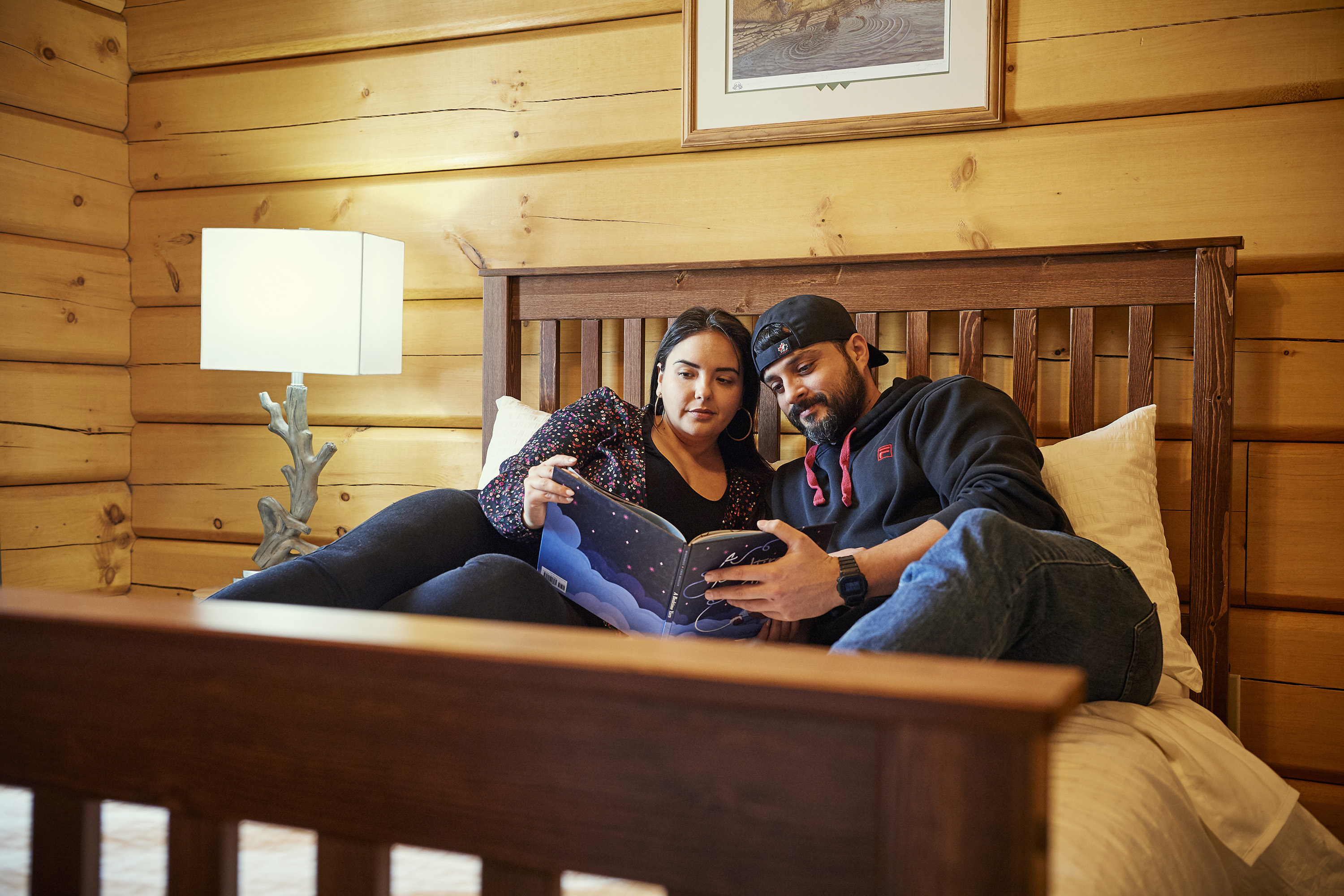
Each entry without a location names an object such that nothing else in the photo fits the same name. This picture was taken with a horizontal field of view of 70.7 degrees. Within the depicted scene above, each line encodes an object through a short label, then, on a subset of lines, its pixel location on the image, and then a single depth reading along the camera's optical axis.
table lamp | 1.89
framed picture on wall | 1.73
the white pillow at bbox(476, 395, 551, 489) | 1.79
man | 0.96
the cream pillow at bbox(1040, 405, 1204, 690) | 1.41
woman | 1.38
